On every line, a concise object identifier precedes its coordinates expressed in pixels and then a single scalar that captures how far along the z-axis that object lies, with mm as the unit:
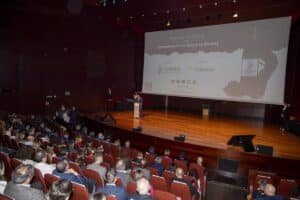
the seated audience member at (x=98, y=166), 4697
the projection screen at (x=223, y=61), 11180
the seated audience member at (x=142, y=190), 3302
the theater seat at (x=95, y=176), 4409
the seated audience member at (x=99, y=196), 2531
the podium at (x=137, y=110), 12582
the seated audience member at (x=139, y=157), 5738
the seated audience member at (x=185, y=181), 4457
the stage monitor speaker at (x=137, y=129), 9406
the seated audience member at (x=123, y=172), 4488
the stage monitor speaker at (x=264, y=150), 7029
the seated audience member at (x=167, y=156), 6567
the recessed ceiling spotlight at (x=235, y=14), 10552
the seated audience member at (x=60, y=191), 2662
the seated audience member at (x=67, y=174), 3939
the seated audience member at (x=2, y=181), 3443
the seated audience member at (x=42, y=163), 4398
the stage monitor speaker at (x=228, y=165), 7387
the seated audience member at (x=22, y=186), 2896
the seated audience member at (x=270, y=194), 4000
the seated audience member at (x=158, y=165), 5739
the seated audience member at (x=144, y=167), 4775
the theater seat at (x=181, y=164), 6283
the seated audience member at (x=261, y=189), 4503
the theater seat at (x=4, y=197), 2525
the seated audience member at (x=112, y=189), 3486
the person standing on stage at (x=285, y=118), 10956
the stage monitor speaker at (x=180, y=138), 8258
